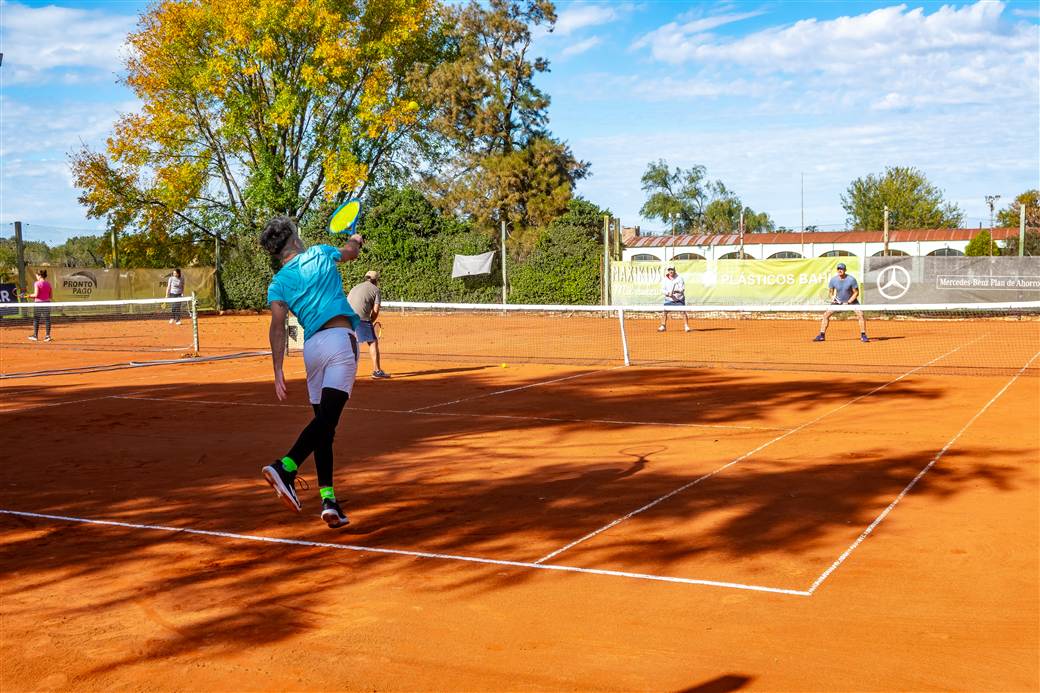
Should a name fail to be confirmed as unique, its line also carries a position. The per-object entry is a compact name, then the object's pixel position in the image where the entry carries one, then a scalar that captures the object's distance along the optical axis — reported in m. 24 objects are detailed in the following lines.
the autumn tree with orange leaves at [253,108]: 35.34
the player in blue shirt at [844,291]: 19.81
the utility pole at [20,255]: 30.20
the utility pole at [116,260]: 33.47
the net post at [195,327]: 19.10
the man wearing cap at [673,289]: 22.75
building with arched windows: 60.50
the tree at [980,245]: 46.53
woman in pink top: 23.21
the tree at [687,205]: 95.75
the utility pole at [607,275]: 29.30
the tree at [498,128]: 40.78
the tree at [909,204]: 64.94
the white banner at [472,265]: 32.44
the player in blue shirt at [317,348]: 5.92
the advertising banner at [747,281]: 26.16
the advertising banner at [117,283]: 31.97
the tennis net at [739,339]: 16.22
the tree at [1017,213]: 32.16
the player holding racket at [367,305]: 13.84
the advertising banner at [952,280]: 24.02
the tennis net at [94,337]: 18.42
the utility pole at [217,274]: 37.03
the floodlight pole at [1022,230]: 24.45
